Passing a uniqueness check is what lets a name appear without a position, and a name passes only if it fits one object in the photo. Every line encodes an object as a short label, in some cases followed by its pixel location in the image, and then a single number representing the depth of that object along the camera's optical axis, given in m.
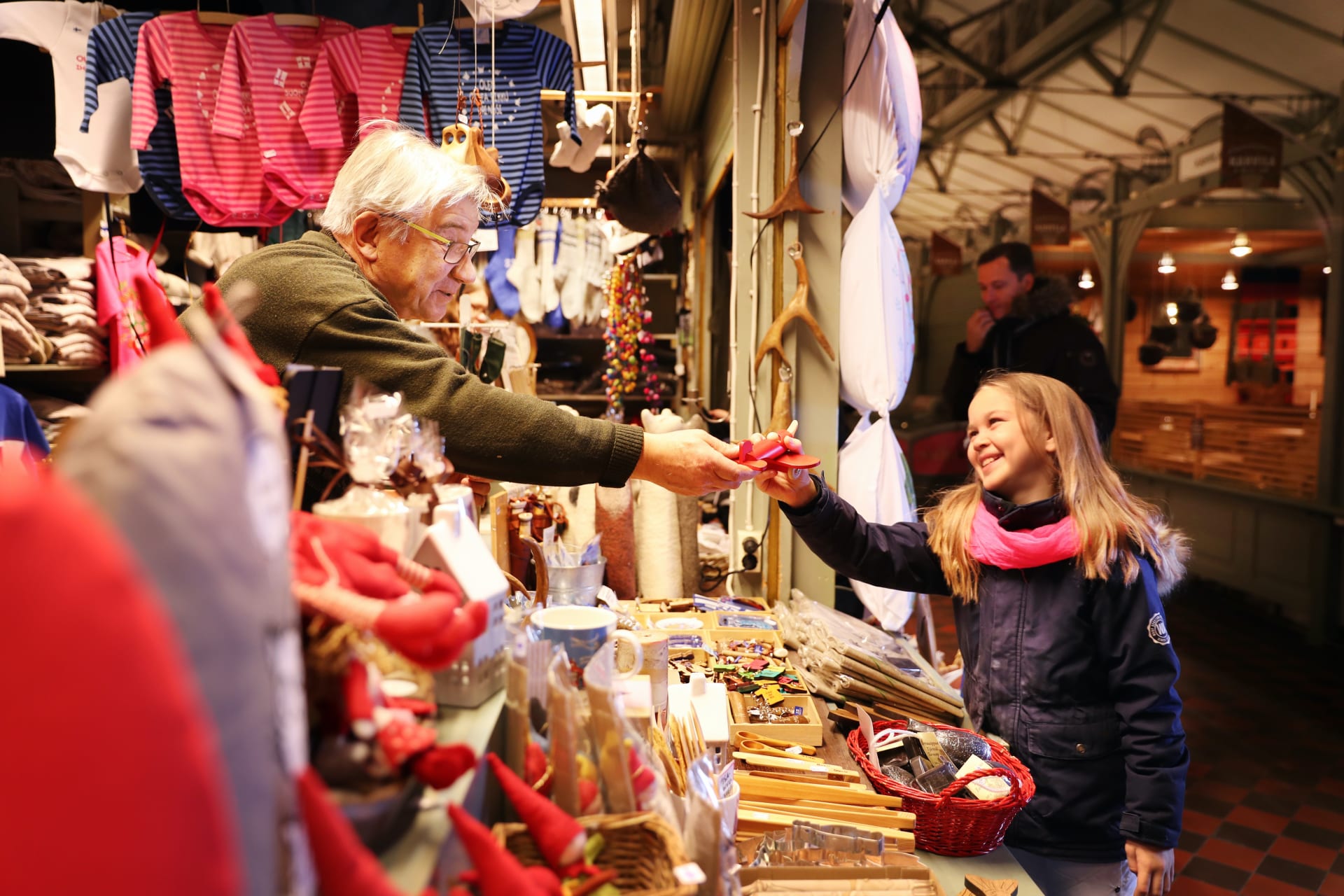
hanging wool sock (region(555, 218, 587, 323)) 5.47
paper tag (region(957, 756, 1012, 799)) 1.64
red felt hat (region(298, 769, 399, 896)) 0.60
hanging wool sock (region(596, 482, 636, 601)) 2.74
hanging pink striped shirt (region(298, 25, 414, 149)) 3.03
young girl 1.81
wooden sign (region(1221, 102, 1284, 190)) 6.02
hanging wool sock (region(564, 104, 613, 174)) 3.52
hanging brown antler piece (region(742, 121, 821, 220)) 2.81
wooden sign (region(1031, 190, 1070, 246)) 7.74
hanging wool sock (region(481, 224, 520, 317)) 5.39
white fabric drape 2.82
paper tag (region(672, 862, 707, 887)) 0.89
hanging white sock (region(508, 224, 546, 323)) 5.38
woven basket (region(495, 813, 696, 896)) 0.93
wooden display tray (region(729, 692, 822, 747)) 1.81
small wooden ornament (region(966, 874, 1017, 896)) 1.41
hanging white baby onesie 3.09
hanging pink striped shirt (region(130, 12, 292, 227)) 3.01
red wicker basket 1.56
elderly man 1.52
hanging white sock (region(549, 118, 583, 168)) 3.36
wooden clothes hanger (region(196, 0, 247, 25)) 3.02
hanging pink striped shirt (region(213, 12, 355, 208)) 3.00
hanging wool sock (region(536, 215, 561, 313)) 5.40
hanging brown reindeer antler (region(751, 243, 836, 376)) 2.84
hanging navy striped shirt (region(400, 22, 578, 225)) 3.02
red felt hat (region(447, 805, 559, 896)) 0.78
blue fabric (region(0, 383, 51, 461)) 2.42
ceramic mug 1.23
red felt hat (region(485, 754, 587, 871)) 0.90
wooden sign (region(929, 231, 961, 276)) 7.76
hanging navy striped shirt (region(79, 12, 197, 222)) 3.07
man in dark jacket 3.51
